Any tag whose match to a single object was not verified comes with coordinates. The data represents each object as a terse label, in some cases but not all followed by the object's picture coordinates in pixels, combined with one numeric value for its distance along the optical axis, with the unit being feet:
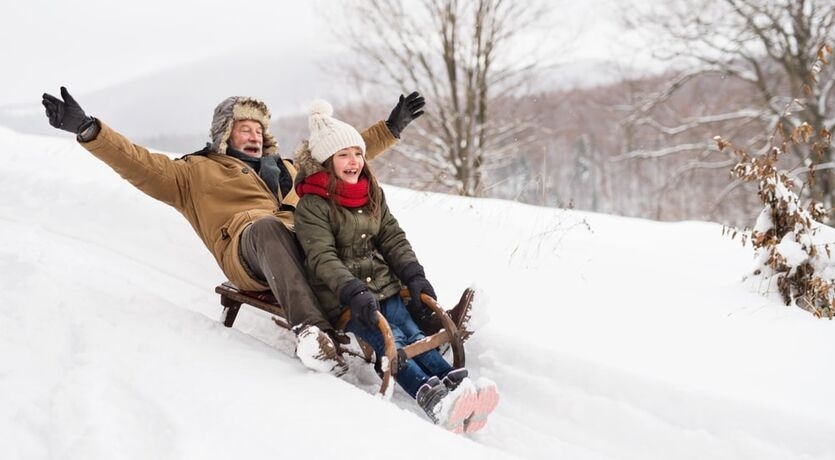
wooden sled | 7.62
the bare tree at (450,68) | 33.71
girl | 8.13
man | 8.29
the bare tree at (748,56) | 28.40
